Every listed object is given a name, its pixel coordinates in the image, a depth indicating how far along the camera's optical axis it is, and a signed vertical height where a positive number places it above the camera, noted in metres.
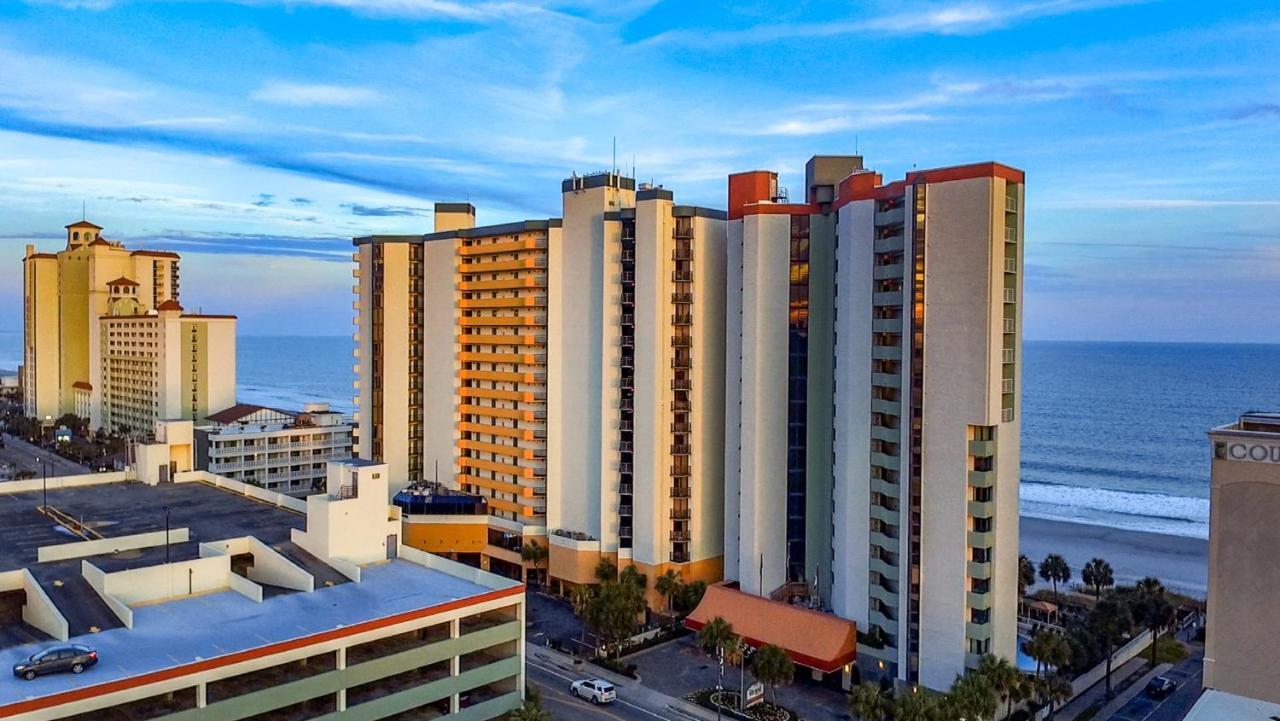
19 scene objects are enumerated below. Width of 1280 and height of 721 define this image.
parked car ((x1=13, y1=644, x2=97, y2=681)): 32.75 -12.07
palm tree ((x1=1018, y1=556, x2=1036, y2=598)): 68.75 -18.00
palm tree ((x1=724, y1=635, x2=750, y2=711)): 50.78 -18.98
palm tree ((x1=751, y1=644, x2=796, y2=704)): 48.97 -17.90
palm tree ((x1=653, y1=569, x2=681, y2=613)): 63.28 -17.49
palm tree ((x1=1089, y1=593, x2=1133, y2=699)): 52.72 -16.64
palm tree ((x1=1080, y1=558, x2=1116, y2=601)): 65.31 -17.21
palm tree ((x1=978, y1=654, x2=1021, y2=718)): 44.22 -16.47
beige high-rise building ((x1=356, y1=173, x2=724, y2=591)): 66.31 -3.43
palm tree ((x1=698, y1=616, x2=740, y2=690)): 51.84 -17.29
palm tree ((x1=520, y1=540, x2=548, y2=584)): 70.88 -17.18
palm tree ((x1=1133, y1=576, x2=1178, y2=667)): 56.19 -16.86
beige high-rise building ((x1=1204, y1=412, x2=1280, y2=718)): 37.31 -9.44
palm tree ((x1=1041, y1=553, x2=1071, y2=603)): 68.81 -17.64
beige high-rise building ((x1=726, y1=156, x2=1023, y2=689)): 48.50 -4.15
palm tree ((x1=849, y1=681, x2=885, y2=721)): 41.91 -17.13
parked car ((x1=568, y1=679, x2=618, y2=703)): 51.00 -20.16
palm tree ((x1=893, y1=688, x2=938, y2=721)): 40.22 -16.65
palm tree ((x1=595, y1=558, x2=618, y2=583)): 65.19 -17.10
